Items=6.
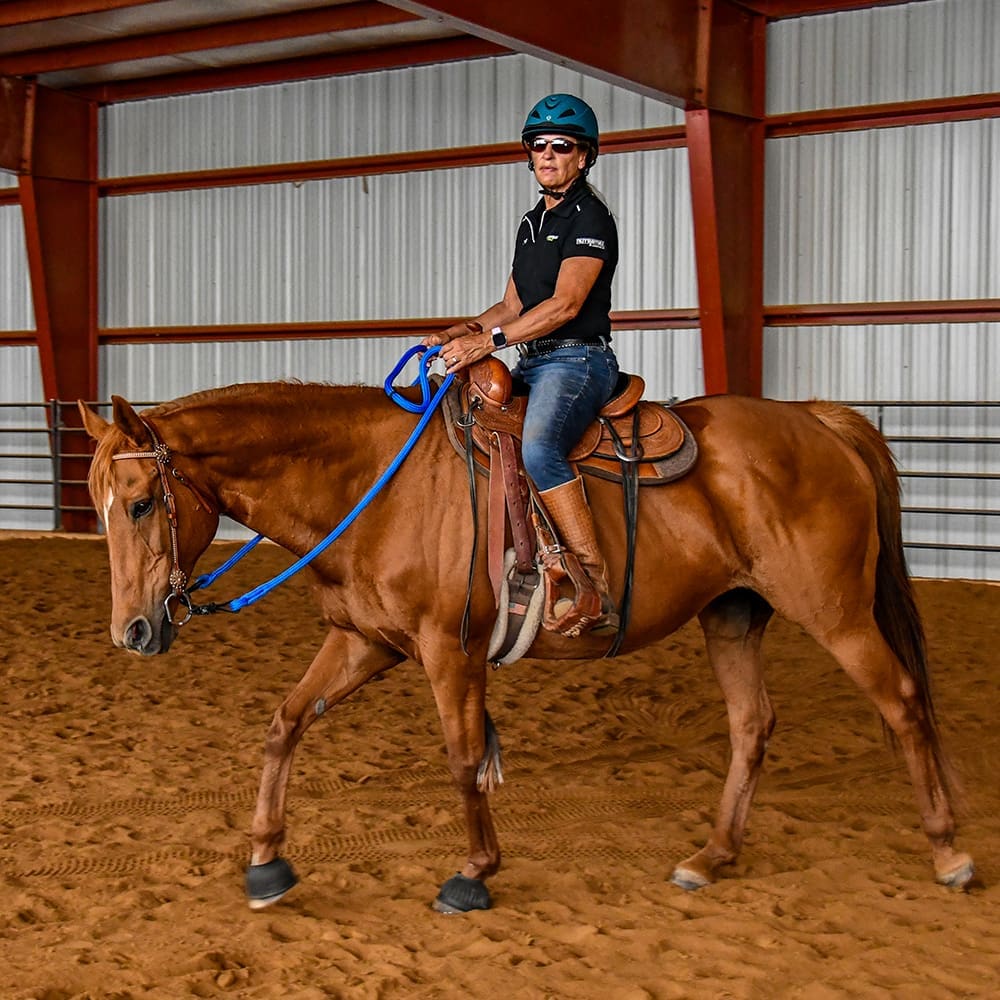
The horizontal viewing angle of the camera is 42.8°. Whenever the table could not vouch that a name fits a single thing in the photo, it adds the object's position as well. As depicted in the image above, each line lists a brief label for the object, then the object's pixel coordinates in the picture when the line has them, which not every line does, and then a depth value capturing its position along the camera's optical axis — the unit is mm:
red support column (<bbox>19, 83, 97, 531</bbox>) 14406
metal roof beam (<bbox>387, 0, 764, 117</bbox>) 8453
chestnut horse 3795
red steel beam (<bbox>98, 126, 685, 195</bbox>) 12016
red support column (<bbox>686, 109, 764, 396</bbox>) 10875
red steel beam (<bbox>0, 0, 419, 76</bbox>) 12219
